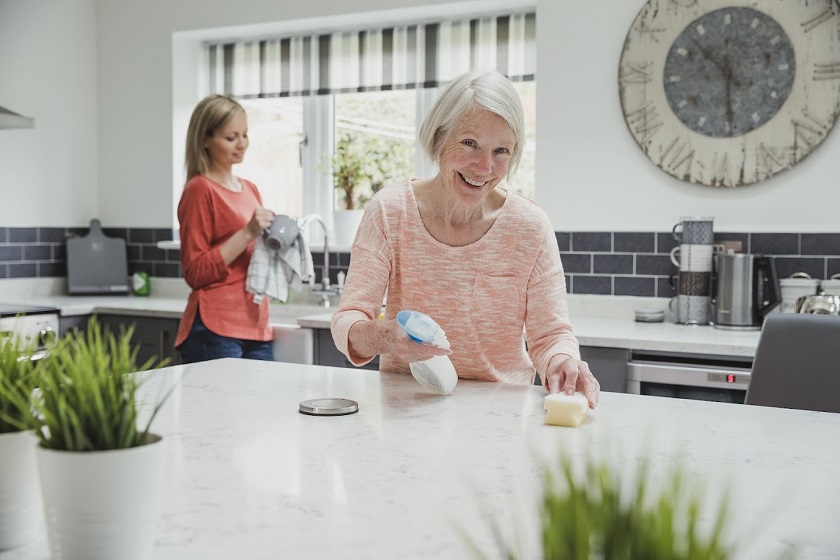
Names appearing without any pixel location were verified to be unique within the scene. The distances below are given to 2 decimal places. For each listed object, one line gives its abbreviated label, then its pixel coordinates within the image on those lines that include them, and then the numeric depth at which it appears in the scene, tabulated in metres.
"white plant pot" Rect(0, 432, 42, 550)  0.80
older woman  1.80
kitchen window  3.96
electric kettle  3.08
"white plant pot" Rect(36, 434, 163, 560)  0.71
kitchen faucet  3.96
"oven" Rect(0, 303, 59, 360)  3.54
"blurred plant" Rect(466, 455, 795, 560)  0.44
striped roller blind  3.90
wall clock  3.12
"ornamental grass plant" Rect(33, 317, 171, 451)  0.71
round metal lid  1.42
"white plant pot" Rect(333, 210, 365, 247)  4.07
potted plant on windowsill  4.09
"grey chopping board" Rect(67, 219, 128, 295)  4.52
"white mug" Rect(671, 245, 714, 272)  3.22
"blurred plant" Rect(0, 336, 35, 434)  0.78
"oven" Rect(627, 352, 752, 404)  2.73
